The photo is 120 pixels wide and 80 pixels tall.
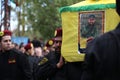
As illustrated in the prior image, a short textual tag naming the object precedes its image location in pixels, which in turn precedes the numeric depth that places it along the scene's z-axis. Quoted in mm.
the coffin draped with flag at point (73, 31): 6000
